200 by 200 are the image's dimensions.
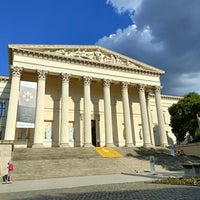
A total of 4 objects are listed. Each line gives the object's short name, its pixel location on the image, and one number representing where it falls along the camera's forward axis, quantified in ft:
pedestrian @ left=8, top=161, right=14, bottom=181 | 48.26
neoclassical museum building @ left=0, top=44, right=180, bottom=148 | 79.10
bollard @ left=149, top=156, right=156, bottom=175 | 50.76
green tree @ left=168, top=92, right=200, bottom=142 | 103.11
